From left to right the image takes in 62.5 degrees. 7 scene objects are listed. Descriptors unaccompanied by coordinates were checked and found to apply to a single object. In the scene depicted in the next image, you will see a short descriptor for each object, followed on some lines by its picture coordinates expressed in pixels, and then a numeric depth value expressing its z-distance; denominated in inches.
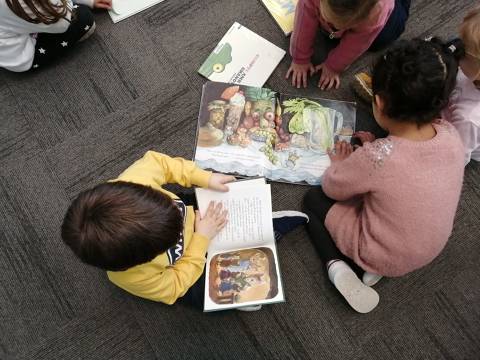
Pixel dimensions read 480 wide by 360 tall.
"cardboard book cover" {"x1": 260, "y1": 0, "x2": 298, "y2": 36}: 53.7
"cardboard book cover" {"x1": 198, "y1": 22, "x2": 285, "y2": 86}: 51.8
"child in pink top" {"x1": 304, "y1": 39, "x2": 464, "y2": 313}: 33.7
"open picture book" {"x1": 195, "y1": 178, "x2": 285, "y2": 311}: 42.3
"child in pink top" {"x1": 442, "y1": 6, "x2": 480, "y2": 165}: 38.2
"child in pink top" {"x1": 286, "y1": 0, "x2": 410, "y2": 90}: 36.7
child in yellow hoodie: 28.6
